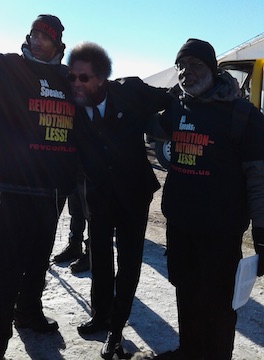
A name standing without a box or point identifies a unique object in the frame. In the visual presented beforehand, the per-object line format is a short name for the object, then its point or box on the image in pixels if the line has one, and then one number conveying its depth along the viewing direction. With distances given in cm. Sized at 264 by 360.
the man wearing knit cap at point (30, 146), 241
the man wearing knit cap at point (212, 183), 219
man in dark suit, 256
